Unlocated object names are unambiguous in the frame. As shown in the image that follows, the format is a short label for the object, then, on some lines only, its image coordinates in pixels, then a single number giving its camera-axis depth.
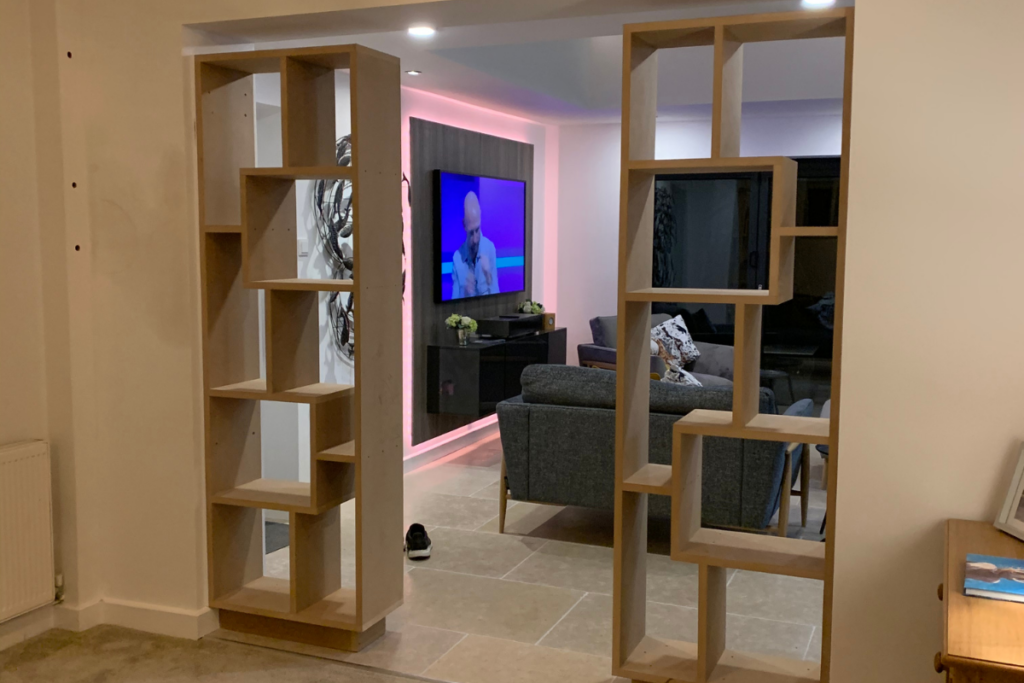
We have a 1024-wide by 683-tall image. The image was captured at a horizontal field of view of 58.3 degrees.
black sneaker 4.16
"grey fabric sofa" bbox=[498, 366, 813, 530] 3.92
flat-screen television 6.09
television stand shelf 5.96
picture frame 2.16
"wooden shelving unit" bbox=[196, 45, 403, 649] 2.99
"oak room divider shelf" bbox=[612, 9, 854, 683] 2.44
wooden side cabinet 1.48
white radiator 3.04
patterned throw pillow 6.55
